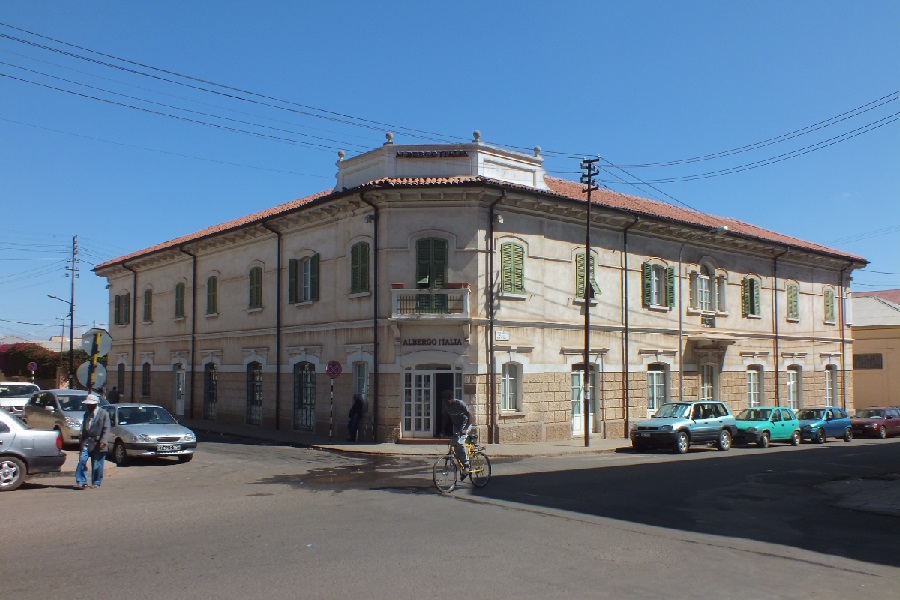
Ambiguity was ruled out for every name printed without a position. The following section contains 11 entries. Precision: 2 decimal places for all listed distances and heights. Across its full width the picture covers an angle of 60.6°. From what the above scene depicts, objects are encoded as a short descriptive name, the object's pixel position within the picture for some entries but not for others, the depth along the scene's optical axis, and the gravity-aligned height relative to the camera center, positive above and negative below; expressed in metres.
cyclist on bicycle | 13.68 -1.25
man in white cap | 13.85 -1.54
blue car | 28.33 -2.53
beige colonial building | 23.56 +1.74
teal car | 25.95 -2.40
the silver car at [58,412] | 20.38 -1.62
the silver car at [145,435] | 17.81 -1.92
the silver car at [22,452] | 13.45 -1.76
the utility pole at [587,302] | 23.69 +1.67
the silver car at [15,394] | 27.33 -1.54
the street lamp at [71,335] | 45.48 +1.08
